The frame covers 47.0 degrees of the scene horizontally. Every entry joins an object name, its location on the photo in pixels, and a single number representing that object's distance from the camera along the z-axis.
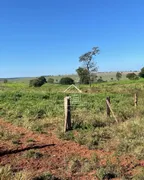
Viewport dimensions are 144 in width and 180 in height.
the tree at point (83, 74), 27.13
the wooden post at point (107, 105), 6.72
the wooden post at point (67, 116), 5.67
